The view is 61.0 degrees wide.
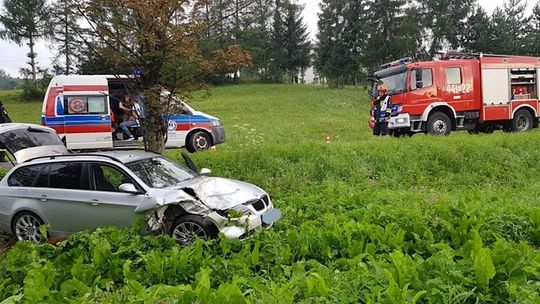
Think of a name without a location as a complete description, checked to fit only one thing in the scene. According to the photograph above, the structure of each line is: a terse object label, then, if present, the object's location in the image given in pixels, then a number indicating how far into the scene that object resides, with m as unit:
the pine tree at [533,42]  46.59
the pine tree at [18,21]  44.16
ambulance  14.12
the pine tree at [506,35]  47.22
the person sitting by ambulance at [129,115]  10.11
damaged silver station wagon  6.30
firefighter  15.02
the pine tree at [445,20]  47.78
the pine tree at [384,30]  46.78
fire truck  14.45
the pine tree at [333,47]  53.62
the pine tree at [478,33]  48.19
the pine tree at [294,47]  66.12
